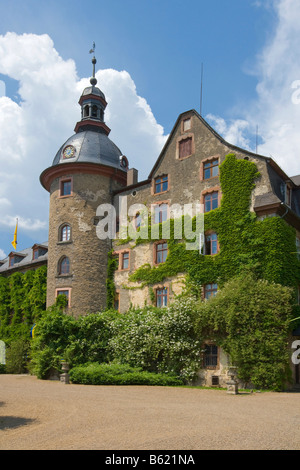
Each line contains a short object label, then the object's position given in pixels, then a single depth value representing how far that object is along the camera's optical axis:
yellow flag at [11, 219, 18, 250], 50.22
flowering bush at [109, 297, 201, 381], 24.73
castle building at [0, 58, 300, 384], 27.23
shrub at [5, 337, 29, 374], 35.00
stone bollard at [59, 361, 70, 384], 23.36
